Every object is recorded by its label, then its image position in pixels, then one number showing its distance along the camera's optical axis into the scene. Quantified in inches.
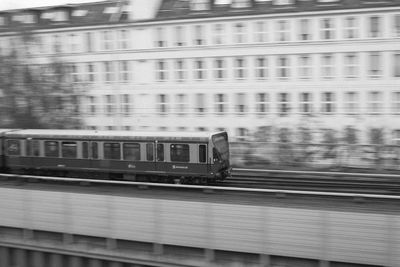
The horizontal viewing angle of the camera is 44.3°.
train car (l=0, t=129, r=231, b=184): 726.5
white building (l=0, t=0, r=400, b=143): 1242.0
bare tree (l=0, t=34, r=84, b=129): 1137.4
